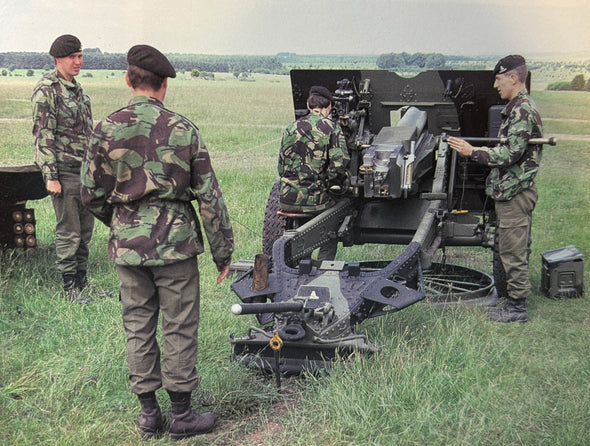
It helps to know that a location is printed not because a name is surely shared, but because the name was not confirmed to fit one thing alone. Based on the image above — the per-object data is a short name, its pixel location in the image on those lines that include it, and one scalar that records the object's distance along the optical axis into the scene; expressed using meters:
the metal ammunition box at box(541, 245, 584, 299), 5.69
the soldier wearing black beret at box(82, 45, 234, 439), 3.13
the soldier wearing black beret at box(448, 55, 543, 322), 5.03
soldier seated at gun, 5.40
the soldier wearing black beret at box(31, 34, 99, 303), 5.29
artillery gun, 3.82
